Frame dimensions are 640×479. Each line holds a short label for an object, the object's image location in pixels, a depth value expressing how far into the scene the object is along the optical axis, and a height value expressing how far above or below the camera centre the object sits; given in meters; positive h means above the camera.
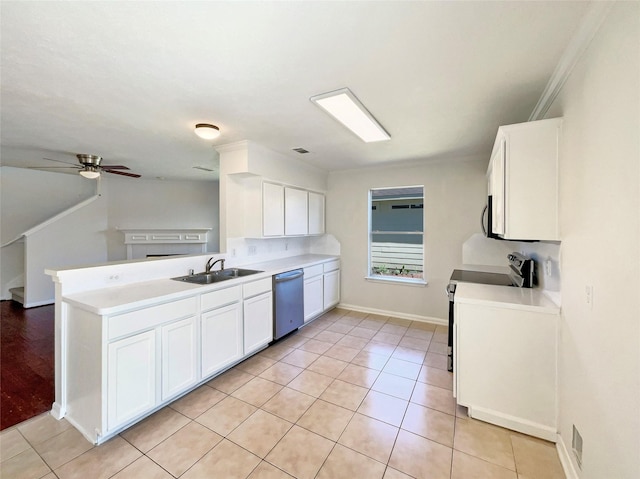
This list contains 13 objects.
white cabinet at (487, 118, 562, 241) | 1.81 +0.41
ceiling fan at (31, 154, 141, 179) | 3.84 +1.04
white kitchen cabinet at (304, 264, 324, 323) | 3.91 -0.82
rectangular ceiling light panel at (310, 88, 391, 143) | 2.04 +1.08
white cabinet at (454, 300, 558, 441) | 1.86 -0.94
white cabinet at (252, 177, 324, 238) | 3.50 +0.40
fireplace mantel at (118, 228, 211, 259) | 6.04 -0.11
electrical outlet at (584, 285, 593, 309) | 1.35 -0.29
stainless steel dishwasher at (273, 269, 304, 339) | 3.31 -0.84
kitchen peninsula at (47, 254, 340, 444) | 1.83 -0.81
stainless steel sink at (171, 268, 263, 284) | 2.85 -0.44
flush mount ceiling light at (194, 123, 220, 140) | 2.51 +1.00
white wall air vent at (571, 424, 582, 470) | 1.47 -1.16
